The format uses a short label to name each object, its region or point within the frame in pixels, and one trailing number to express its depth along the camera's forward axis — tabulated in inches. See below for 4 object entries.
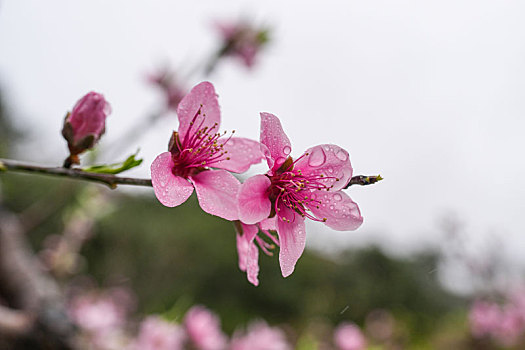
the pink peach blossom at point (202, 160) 8.5
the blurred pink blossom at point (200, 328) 18.3
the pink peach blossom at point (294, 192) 8.5
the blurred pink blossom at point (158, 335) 17.3
